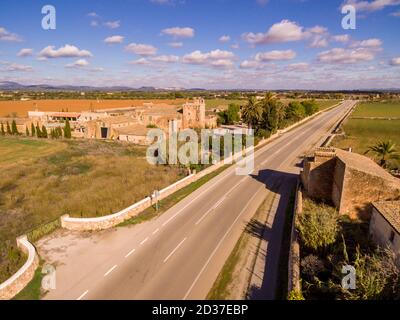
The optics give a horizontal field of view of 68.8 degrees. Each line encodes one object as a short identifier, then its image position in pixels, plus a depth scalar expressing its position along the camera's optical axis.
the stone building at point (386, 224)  11.98
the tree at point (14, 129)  56.84
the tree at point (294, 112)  76.68
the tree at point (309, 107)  90.43
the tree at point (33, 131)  55.74
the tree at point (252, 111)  49.56
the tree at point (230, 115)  69.12
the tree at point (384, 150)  26.59
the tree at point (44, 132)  54.53
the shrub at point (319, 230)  13.39
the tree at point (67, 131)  53.56
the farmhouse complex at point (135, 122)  52.41
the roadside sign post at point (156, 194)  19.91
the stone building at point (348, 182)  16.36
